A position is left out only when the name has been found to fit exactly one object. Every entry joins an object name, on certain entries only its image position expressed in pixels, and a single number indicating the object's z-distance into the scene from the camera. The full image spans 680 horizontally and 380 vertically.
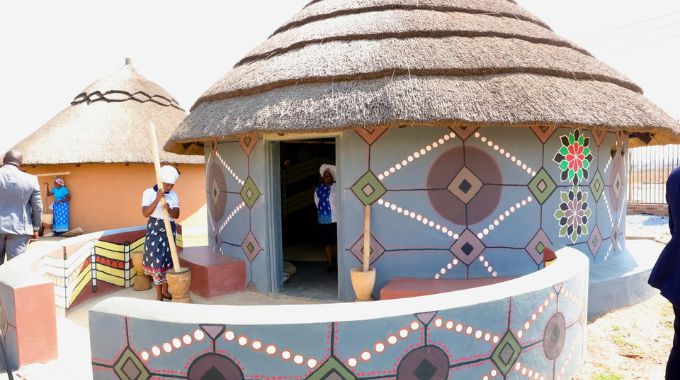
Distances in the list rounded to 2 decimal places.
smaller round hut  12.12
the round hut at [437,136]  4.59
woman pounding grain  4.86
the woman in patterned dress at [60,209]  12.16
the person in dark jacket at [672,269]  2.22
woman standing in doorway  6.29
